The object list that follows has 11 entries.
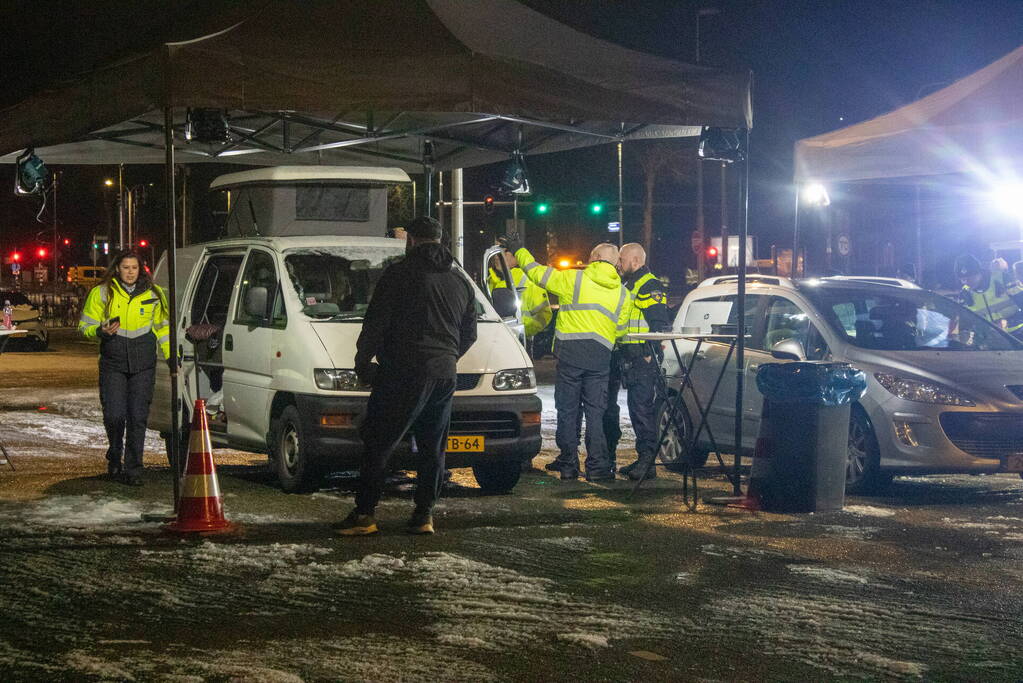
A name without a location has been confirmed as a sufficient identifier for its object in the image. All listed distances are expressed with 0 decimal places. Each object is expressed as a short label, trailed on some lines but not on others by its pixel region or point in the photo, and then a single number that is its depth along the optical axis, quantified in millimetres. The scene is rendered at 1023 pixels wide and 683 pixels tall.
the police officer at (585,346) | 11641
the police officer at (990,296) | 15188
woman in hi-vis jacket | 10984
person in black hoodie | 8586
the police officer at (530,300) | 12180
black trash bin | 9867
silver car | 10602
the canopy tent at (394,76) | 9305
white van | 9969
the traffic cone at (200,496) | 8688
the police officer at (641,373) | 12008
